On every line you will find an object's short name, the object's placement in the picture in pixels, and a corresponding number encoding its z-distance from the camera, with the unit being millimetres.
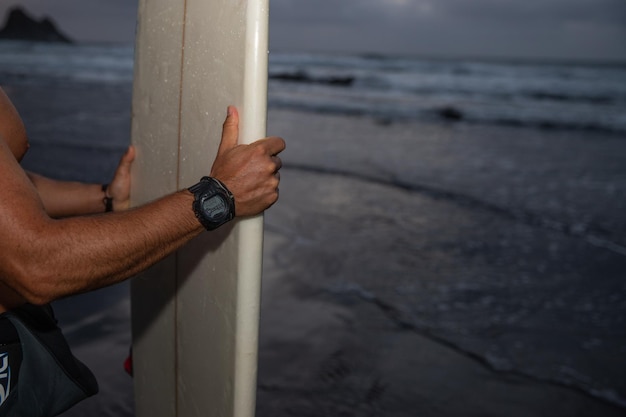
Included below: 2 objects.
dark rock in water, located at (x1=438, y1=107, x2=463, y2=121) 15734
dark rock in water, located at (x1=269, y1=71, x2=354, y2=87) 26406
